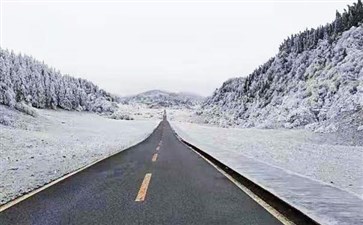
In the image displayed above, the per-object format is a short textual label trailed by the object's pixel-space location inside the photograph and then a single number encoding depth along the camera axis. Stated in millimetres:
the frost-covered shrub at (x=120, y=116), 131025
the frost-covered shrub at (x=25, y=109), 58650
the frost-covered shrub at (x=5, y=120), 41091
